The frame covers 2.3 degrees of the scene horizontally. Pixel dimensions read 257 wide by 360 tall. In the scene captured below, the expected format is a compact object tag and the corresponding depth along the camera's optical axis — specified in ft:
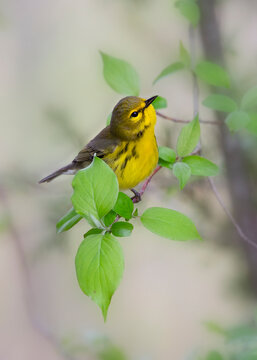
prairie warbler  15.56
